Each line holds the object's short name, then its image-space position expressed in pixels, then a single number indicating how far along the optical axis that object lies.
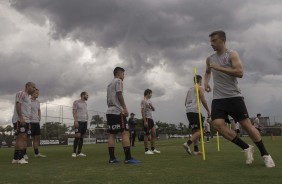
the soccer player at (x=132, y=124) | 22.27
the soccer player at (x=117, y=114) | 7.50
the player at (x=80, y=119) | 11.77
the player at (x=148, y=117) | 11.77
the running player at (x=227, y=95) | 6.01
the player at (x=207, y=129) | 25.54
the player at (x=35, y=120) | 12.41
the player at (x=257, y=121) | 28.80
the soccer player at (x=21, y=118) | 8.70
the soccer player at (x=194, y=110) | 9.70
